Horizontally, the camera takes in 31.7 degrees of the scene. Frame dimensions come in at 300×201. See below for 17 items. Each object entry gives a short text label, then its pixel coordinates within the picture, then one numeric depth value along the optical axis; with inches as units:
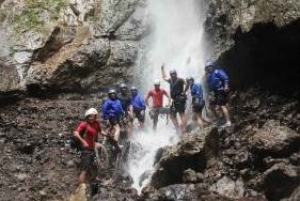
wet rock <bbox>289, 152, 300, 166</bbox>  619.3
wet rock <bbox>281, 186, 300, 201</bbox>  557.3
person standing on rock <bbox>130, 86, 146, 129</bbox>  757.9
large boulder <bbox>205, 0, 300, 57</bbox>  701.3
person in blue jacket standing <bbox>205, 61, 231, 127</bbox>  690.8
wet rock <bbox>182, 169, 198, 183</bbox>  624.7
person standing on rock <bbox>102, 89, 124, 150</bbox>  673.6
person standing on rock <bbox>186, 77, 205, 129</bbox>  711.1
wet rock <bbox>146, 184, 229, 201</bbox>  585.0
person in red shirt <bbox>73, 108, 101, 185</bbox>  566.9
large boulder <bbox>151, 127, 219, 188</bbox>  641.0
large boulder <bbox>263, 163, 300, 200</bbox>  586.9
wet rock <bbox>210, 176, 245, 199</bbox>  604.4
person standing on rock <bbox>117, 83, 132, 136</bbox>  743.1
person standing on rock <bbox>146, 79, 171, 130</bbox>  780.0
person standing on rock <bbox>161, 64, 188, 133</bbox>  725.3
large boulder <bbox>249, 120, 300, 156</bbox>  629.6
